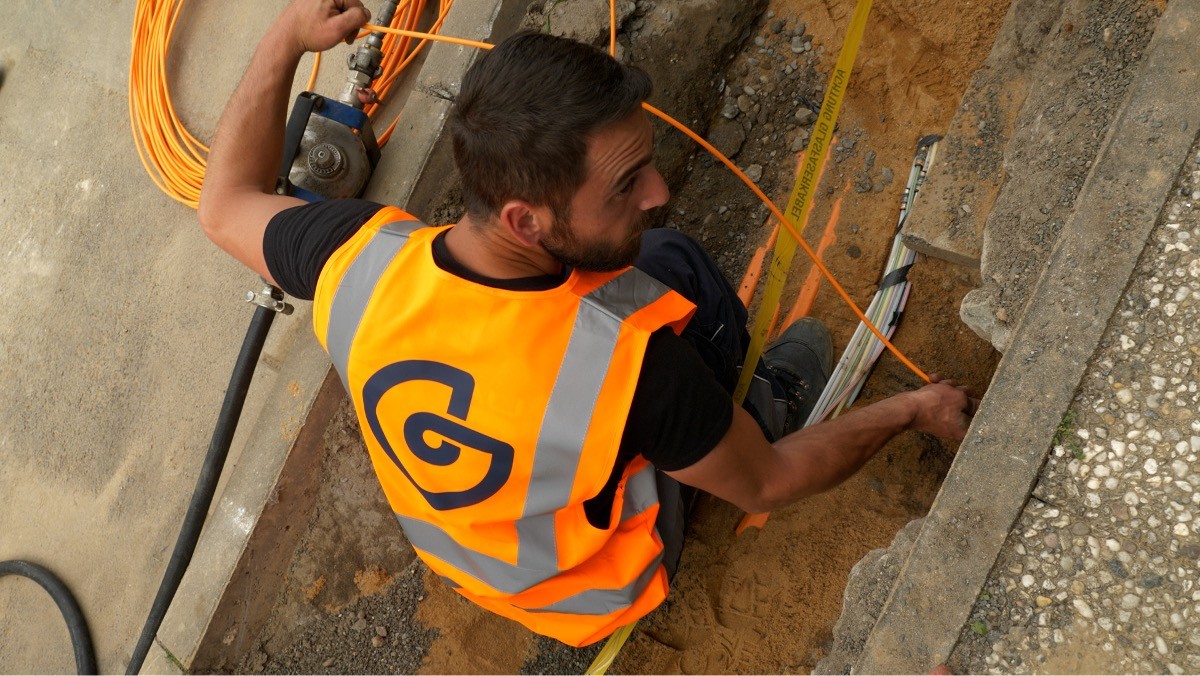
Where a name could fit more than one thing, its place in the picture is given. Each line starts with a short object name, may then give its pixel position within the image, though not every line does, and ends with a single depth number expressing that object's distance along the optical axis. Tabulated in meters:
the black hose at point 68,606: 3.05
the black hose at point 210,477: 2.61
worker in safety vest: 1.58
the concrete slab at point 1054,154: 1.89
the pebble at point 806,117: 3.05
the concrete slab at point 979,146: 2.33
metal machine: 2.52
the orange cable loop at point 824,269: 2.16
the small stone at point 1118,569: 1.57
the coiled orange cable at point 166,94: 3.07
